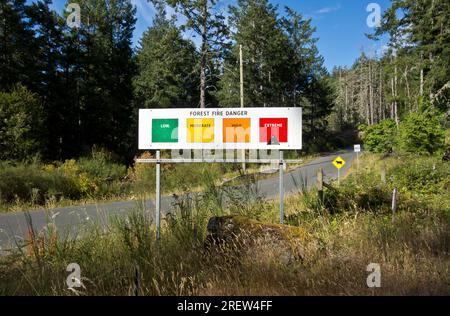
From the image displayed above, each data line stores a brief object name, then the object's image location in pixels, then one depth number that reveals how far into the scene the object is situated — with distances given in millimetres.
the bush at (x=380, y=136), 32156
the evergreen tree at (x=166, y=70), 26734
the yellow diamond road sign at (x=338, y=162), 13677
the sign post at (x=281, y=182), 5019
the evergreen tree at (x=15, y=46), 26297
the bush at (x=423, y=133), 20594
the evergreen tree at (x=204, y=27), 26453
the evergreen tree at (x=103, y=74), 33094
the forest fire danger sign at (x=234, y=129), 5121
